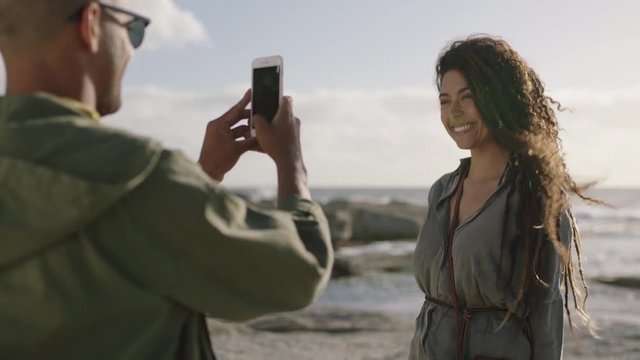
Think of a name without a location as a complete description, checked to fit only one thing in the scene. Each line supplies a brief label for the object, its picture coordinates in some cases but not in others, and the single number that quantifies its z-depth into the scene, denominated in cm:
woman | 329
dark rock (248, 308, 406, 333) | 1088
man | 142
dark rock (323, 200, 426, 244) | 3612
